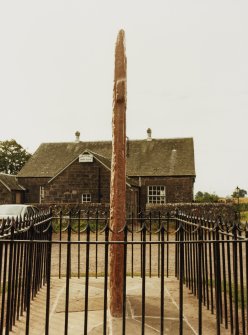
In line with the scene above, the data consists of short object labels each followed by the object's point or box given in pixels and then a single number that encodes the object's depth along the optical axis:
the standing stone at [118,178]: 4.68
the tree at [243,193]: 86.07
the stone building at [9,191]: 28.23
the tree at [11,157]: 54.57
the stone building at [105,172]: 24.02
